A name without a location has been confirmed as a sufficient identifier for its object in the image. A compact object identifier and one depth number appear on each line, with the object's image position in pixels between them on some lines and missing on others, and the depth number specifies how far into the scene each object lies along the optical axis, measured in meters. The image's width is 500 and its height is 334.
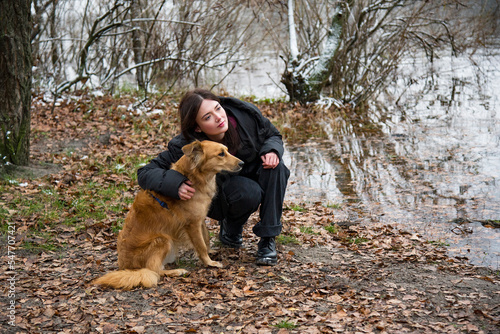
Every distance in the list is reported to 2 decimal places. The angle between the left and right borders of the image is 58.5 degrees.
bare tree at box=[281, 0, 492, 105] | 11.08
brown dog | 3.79
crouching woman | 4.01
